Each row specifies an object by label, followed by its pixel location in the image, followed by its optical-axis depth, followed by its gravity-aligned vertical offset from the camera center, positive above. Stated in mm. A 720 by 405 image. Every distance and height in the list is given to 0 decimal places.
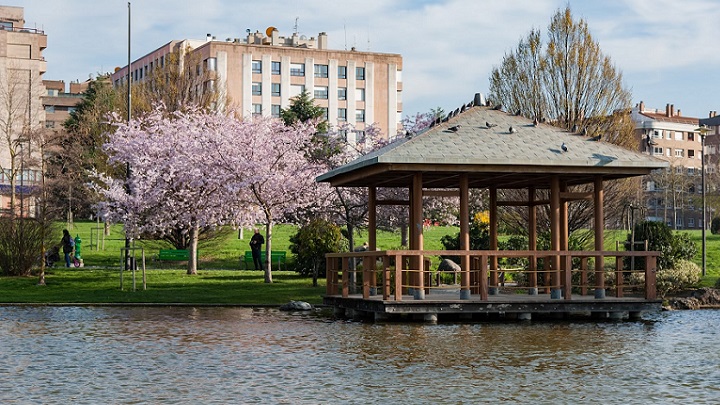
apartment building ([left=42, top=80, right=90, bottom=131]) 141500 +19830
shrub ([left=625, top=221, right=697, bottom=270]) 39656 +541
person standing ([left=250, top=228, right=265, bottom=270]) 45250 +455
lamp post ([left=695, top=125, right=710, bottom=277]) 42866 +1086
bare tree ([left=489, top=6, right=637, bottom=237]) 38562 +5877
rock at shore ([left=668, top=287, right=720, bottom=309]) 33344 -1311
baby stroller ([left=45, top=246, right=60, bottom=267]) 45031 +53
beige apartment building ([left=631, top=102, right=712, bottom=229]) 147000 +15642
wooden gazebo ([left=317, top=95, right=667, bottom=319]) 27266 +2133
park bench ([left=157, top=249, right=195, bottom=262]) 46188 +134
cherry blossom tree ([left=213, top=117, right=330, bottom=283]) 40250 +3187
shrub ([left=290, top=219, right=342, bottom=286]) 39156 +573
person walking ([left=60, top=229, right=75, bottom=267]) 45881 +424
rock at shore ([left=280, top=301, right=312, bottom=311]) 31859 -1399
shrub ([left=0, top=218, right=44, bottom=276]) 39844 +477
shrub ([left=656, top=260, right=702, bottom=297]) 36062 -677
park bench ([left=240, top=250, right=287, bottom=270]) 45969 -53
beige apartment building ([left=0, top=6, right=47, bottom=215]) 83500 +18645
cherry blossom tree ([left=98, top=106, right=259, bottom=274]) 42719 +2963
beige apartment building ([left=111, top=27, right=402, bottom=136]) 113312 +19097
